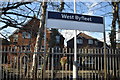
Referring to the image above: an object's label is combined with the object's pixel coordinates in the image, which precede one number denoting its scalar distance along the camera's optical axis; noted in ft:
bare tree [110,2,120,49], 45.95
